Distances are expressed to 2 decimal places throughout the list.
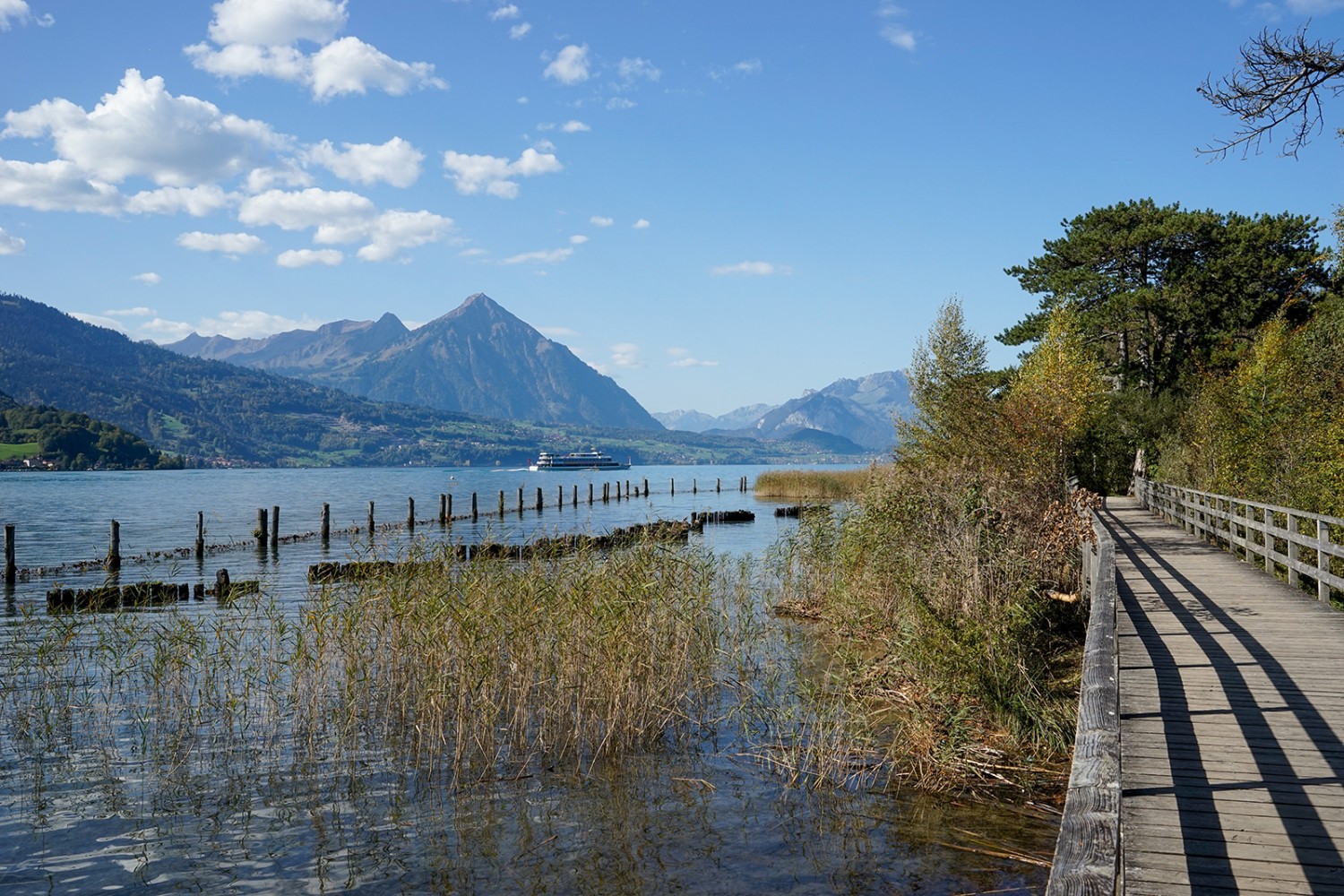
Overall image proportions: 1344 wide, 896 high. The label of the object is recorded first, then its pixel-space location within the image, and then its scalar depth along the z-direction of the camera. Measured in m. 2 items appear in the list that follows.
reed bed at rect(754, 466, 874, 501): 60.81
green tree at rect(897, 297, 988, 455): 28.19
